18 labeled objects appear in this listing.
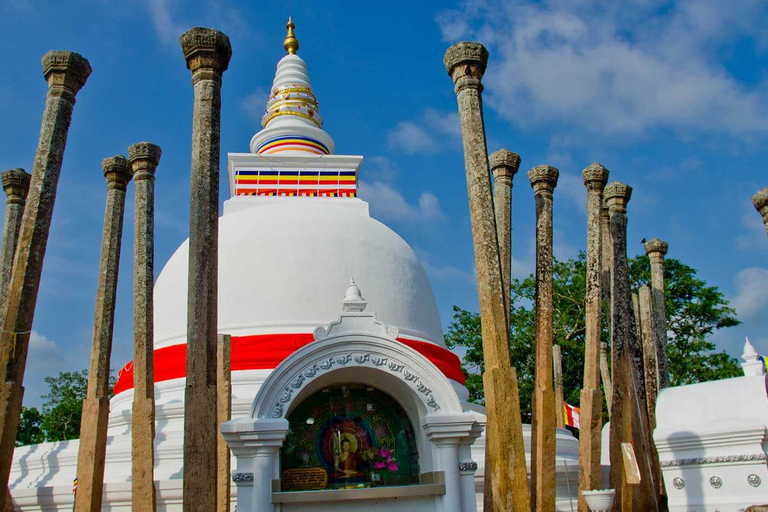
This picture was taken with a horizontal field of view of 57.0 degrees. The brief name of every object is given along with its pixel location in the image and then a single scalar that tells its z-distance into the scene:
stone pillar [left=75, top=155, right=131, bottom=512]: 8.70
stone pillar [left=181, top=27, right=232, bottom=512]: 6.04
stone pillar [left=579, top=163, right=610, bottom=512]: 9.39
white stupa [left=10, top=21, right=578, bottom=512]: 8.45
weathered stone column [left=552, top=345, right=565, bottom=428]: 18.20
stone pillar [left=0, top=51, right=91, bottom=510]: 6.62
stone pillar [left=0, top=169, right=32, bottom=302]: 10.09
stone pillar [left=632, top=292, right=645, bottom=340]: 15.98
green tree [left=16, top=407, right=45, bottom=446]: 29.06
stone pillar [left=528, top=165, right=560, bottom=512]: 8.63
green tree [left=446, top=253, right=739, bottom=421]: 27.47
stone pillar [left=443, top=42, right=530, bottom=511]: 6.60
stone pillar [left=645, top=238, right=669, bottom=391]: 13.49
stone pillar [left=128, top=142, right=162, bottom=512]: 8.33
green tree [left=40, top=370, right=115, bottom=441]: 29.81
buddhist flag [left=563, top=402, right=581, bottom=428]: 18.89
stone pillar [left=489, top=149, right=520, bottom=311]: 9.38
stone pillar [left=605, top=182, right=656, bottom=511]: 9.51
